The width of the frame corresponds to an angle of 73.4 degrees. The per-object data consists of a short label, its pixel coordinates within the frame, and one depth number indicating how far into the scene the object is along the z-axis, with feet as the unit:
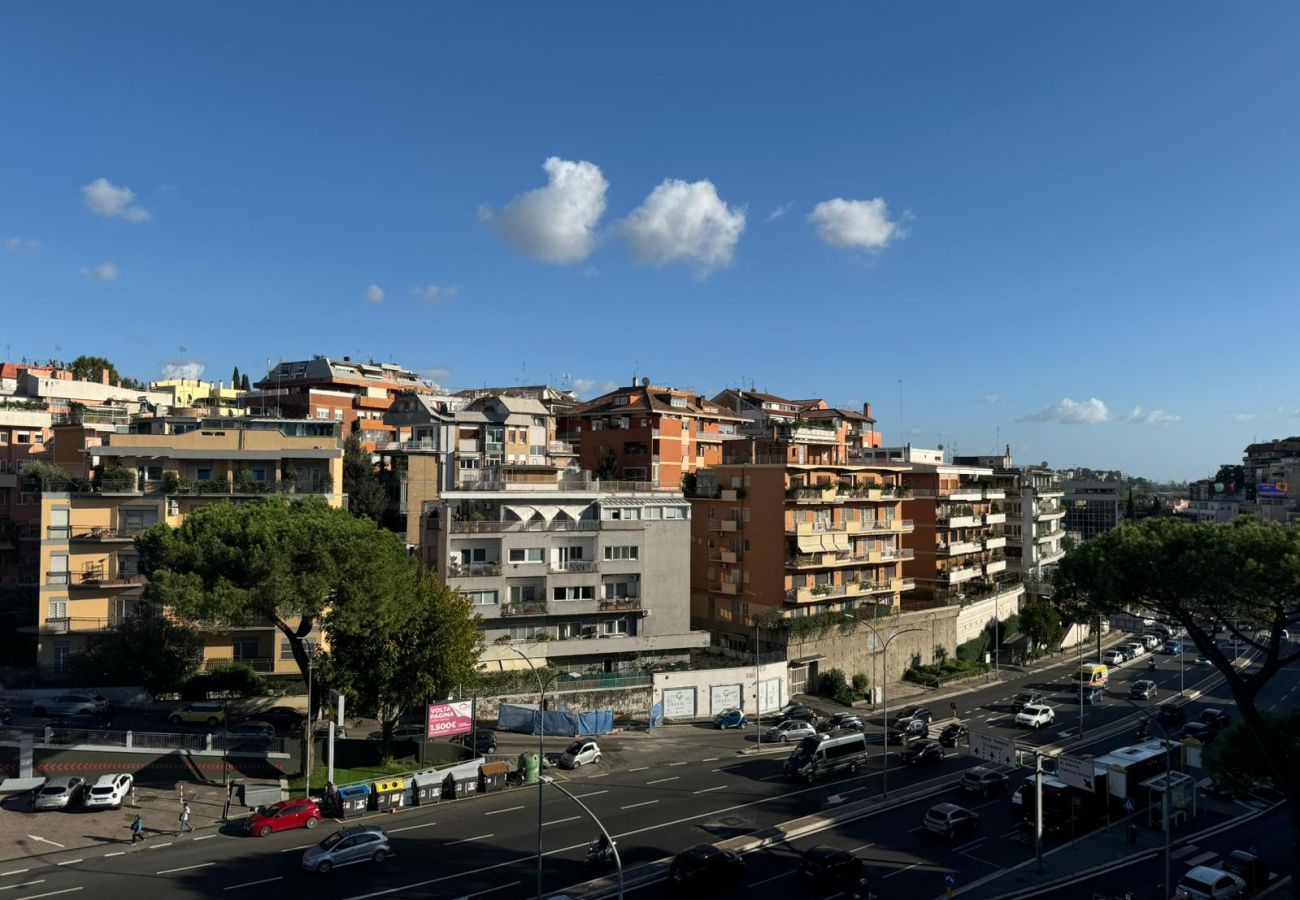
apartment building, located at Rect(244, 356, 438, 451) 319.68
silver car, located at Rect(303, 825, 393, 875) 106.11
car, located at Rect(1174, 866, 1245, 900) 99.96
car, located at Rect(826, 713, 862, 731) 175.03
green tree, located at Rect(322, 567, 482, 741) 148.56
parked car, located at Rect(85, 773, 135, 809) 127.54
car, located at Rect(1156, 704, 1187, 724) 198.59
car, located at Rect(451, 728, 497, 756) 159.02
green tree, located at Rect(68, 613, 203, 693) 167.84
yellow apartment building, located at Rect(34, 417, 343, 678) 181.68
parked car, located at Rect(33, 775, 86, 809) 126.52
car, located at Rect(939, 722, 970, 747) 172.04
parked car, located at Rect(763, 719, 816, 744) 176.14
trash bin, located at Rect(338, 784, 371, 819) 127.95
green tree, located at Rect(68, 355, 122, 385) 393.91
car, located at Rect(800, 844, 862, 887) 102.94
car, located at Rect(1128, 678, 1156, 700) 224.12
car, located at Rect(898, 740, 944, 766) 157.89
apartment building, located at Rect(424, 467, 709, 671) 193.77
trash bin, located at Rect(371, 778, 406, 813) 131.54
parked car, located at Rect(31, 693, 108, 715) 163.43
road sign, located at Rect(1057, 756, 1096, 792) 124.47
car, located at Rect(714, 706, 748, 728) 188.34
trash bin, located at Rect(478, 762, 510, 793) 142.31
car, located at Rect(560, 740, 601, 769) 155.02
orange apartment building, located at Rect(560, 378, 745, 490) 292.81
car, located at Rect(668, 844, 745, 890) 100.42
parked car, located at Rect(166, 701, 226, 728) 164.55
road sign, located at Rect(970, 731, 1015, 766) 121.29
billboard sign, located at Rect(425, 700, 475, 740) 143.64
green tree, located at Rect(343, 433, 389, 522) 252.42
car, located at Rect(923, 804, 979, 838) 121.29
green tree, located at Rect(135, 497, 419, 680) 133.08
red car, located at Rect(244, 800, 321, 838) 120.98
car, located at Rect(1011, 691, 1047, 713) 211.82
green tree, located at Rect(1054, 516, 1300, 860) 98.43
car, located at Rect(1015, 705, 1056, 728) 191.31
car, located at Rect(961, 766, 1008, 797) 142.00
